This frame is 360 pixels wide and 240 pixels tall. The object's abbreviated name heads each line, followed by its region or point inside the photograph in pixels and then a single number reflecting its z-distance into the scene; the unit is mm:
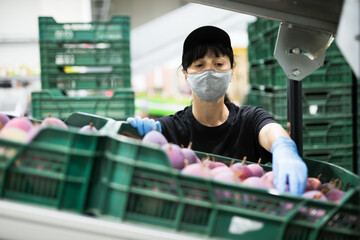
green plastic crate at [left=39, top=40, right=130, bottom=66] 3016
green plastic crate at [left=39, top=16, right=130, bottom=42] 2984
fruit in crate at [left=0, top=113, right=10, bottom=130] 1302
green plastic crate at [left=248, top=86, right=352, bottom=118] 3070
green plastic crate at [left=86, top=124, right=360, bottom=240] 902
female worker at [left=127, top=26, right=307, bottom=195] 1793
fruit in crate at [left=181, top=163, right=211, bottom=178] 1058
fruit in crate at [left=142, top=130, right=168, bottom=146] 1297
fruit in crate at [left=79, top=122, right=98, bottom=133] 1278
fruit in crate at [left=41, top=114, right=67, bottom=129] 1338
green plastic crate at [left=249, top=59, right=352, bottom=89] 3047
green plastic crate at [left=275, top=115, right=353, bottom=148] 3053
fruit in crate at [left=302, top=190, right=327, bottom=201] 1071
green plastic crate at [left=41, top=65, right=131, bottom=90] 3029
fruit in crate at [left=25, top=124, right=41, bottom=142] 958
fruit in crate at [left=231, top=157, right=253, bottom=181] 1270
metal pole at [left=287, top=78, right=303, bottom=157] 1723
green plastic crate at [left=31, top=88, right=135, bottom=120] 2930
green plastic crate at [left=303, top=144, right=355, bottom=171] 3055
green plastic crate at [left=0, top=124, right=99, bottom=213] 942
